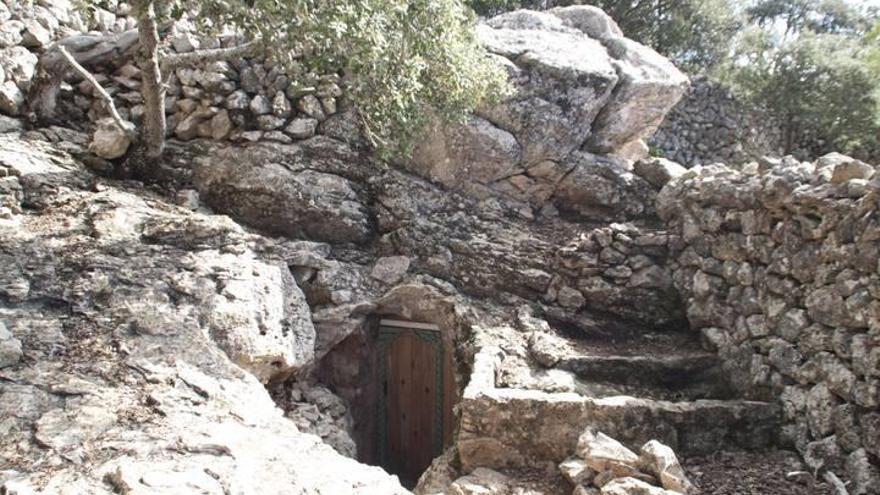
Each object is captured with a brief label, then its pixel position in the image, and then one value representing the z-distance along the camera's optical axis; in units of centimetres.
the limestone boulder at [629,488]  384
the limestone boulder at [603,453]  420
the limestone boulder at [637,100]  735
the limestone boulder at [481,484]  457
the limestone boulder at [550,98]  708
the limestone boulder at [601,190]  700
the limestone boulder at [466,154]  695
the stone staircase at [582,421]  478
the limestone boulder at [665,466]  396
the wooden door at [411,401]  712
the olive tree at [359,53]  461
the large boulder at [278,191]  632
